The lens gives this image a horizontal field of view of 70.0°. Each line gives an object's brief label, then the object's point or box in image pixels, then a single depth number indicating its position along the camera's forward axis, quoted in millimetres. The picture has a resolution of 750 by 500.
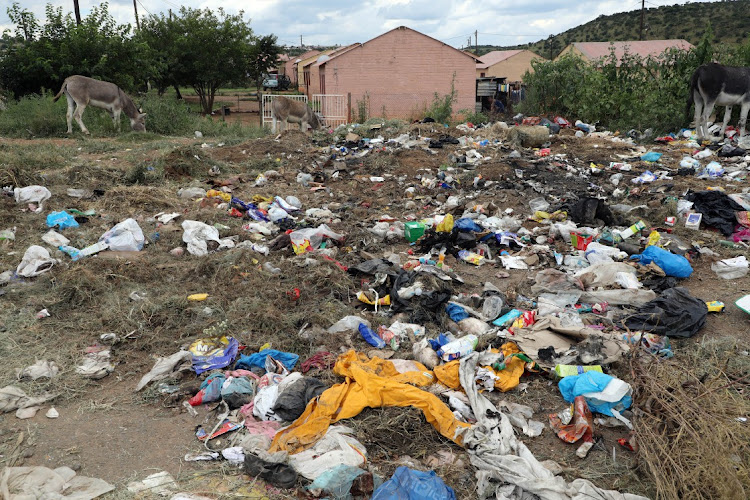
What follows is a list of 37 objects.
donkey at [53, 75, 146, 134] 14312
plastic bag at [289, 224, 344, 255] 6477
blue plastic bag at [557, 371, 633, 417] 3592
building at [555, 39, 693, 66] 29938
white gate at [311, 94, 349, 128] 20000
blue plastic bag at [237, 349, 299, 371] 4172
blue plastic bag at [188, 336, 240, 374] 4168
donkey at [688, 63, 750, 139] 12203
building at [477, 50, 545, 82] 36531
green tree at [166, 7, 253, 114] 23641
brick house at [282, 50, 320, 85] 43703
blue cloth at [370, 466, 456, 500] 2723
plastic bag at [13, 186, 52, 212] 7742
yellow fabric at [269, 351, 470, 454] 3303
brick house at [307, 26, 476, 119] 22406
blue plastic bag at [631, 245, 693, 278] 5609
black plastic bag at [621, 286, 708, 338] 4496
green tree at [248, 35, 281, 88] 31691
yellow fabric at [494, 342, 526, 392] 3895
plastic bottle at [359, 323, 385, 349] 4508
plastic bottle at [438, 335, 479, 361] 4219
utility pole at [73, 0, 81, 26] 20234
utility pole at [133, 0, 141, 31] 27873
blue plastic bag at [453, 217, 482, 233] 6922
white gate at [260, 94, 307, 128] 17827
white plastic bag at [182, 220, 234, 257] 6398
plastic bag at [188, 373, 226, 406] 3768
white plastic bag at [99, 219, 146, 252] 6274
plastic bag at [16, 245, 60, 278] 5484
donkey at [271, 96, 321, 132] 15898
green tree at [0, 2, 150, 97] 16906
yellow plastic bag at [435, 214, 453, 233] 7020
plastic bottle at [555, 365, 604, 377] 3920
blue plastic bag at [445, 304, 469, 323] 4938
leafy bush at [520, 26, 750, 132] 14594
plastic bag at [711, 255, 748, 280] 5637
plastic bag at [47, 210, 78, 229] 6980
